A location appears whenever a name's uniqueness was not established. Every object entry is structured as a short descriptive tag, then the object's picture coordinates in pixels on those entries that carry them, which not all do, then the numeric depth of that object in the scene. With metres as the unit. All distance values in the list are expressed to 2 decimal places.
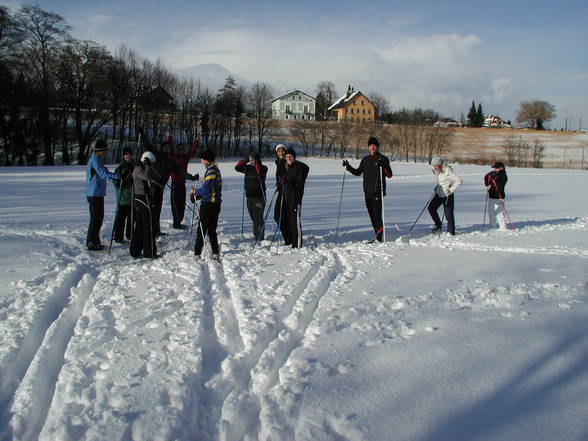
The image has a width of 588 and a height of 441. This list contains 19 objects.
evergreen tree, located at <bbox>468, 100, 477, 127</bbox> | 102.62
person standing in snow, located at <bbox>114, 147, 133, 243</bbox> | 7.33
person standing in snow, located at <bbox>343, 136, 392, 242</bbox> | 8.12
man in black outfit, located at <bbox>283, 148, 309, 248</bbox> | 7.70
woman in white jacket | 9.05
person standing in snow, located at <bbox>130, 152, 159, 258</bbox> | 6.64
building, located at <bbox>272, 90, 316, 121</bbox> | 90.00
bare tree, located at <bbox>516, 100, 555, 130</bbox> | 96.09
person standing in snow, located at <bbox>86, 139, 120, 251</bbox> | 7.07
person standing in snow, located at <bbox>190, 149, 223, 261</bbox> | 6.76
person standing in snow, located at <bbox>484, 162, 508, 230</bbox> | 9.86
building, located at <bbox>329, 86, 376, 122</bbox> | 91.50
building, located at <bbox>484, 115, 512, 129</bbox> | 130.20
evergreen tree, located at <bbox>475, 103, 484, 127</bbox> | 103.06
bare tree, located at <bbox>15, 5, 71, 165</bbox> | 33.62
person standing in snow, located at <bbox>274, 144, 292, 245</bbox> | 8.02
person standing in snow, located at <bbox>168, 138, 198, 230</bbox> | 8.74
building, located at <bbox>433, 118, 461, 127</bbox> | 110.47
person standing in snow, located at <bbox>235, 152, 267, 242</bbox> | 8.20
